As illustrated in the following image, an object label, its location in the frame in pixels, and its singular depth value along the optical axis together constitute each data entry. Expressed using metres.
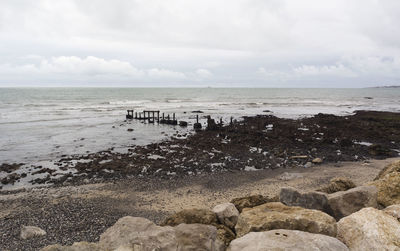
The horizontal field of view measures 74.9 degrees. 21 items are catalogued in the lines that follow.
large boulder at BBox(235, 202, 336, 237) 5.43
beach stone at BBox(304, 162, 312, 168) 18.23
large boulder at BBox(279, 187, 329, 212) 7.19
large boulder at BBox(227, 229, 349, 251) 4.48
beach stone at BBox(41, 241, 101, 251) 4.79
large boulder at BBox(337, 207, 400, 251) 4.97
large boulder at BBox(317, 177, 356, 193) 9.01
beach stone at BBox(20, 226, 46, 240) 8.94
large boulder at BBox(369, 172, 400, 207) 7.40
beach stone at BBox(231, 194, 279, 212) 7.83
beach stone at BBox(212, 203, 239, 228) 6.80
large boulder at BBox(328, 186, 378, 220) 7.00
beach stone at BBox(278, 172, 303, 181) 15.32
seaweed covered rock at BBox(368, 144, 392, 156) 21.09
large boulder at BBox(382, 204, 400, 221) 6.14
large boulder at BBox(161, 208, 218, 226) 6.70
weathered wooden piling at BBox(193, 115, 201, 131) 35.01
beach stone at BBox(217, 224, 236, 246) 6.07
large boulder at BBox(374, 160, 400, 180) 9.31
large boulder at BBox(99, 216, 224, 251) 4.95
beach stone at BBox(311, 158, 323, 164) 18.97
